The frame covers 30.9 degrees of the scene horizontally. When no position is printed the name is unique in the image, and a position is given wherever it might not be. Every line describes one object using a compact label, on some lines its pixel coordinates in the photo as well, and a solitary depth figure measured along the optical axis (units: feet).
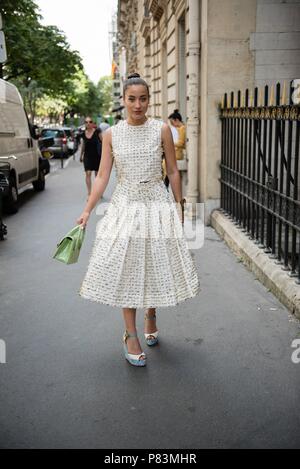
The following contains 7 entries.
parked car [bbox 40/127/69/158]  90.27
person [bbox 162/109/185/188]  33.09
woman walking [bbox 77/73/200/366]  11.92
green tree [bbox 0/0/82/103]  68.54
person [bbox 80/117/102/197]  38.60
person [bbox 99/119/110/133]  66.26
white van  35.01
